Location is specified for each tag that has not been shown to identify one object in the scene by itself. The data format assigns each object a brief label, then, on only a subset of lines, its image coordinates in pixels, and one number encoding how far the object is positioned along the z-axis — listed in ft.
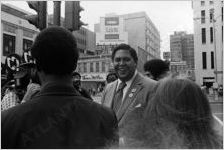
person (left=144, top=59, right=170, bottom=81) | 8.73
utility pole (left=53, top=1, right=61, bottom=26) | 13.26
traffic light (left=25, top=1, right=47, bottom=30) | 13.55
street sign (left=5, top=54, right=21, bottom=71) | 14.33
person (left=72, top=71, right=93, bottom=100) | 11.73
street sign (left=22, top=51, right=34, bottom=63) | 13.32
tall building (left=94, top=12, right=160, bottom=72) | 154.10
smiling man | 6.89
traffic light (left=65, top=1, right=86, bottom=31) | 14.03
